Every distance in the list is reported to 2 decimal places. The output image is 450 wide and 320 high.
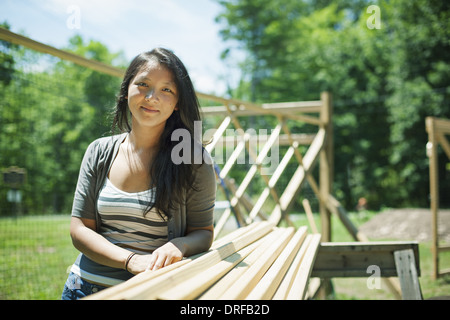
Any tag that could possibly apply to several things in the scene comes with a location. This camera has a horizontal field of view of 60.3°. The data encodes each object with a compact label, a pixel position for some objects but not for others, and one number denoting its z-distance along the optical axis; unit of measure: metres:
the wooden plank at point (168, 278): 0.93
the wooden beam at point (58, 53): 1.79
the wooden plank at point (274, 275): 1.10
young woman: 1.42
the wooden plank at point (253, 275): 1.05
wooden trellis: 3.28
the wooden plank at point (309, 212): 5.25
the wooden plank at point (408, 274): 2.41
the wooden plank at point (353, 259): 2.62
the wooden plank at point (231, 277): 1.05
